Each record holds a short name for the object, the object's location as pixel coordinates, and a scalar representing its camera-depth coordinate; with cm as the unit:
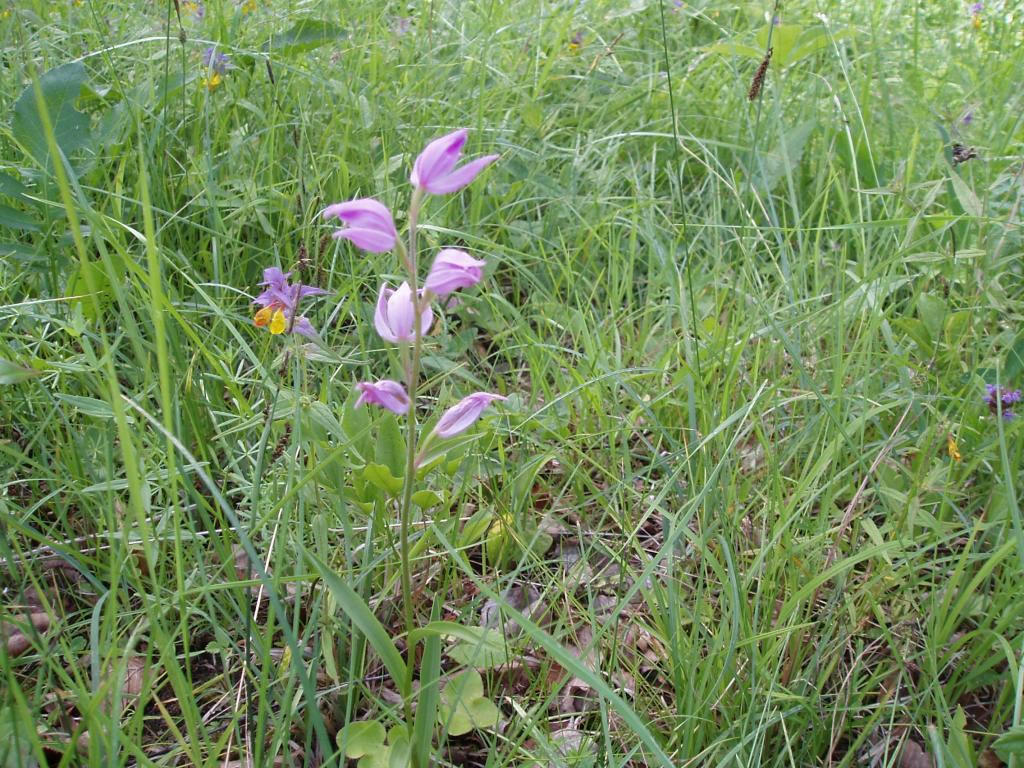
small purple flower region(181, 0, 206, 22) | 92
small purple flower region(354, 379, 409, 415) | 38
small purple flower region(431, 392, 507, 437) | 40
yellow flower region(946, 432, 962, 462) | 50
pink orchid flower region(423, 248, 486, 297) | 37
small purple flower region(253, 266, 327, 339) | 49
